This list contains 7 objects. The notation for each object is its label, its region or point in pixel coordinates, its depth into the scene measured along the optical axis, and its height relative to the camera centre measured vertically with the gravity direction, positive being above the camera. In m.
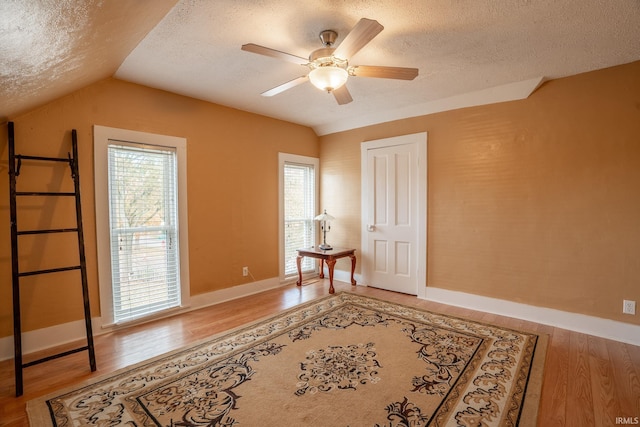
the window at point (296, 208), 4.64 -0.03
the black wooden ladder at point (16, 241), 2.07 -0.24
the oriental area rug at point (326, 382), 1.76 -1.24
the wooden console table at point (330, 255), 4.15 -0.72
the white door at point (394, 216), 4.08 -0.16
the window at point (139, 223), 2.93 -0.16
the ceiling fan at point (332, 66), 1.95 +1.02
